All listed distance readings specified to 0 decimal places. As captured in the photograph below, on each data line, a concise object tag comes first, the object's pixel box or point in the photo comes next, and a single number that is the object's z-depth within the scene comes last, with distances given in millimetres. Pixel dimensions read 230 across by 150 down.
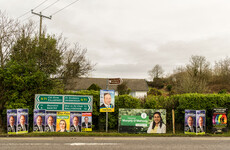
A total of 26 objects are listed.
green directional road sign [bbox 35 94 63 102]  10117
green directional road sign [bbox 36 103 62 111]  10016
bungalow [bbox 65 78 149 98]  41000
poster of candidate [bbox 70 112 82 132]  9727
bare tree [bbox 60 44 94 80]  14273
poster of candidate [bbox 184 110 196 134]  9734
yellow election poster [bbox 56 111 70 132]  9633
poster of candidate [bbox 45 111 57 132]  9578
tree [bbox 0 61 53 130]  10273
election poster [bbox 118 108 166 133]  9875
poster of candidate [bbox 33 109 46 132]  9484
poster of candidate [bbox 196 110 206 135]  9695
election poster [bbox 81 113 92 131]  9961
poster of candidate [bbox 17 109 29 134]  9203
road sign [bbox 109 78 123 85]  9572
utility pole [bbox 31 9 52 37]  15030
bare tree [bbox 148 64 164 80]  57469
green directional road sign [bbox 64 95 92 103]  10141
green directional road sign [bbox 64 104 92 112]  10070
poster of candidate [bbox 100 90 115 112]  10117
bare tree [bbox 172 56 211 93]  35934
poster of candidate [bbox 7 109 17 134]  9062
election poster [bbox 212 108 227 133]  9891
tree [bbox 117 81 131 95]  30833
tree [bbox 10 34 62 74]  12000
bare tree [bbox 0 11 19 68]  12789
